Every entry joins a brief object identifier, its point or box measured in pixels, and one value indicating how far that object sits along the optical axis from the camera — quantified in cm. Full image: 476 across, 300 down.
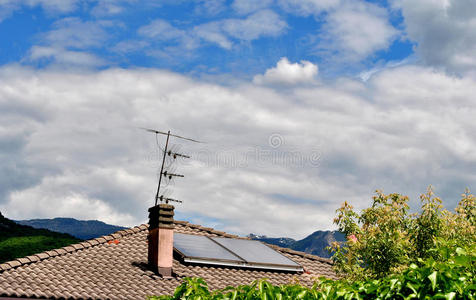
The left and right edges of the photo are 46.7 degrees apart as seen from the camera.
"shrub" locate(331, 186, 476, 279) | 1670
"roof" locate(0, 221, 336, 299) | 1694
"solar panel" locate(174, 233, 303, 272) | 2153
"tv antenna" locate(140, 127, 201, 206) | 2375
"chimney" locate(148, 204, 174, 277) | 1988
